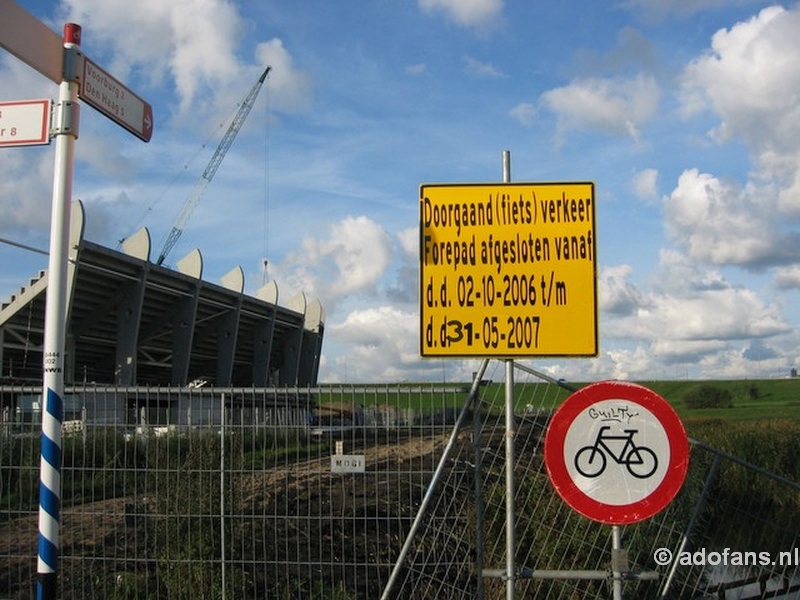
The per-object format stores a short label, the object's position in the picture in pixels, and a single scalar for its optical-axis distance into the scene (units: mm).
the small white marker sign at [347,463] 6262
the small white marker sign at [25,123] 5633
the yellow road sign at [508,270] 4812
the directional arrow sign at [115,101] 5801
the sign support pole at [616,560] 4445
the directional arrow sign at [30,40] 5285
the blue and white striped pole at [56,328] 5371
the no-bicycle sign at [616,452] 4422
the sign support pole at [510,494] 4789
